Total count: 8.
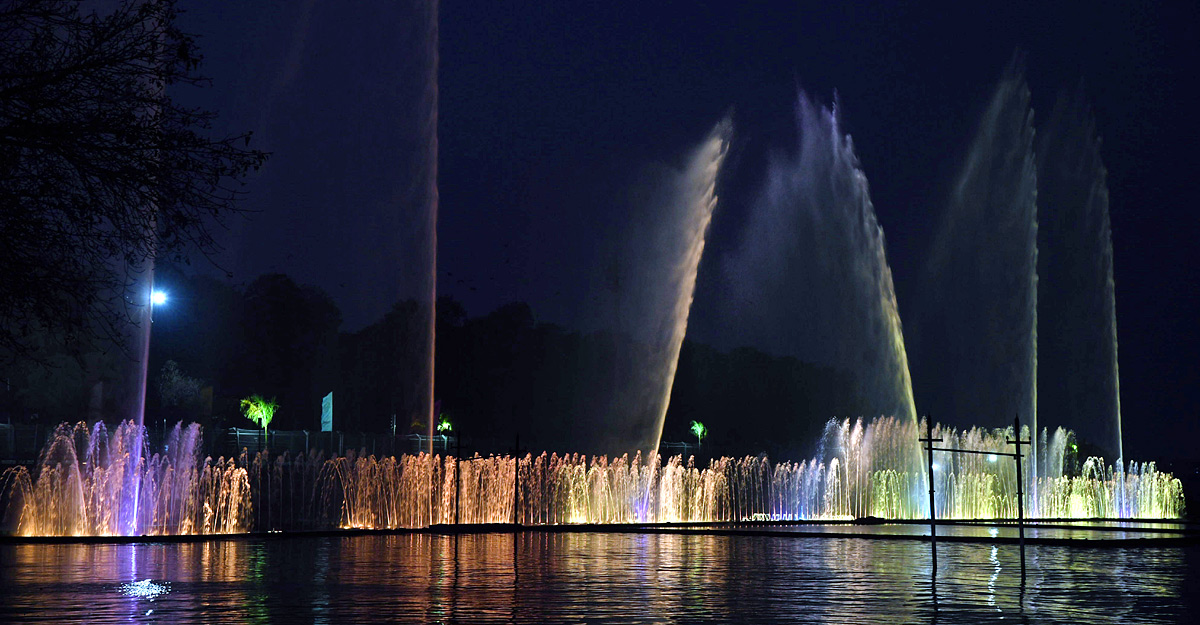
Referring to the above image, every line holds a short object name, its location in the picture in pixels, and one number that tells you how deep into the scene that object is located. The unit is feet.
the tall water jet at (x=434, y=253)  120.98
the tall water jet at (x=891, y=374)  154.51
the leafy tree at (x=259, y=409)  280.31
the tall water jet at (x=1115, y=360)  163.22
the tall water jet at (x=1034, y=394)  150.92
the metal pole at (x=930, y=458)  69.94
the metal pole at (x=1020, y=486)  66.85
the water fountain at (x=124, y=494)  106.32
